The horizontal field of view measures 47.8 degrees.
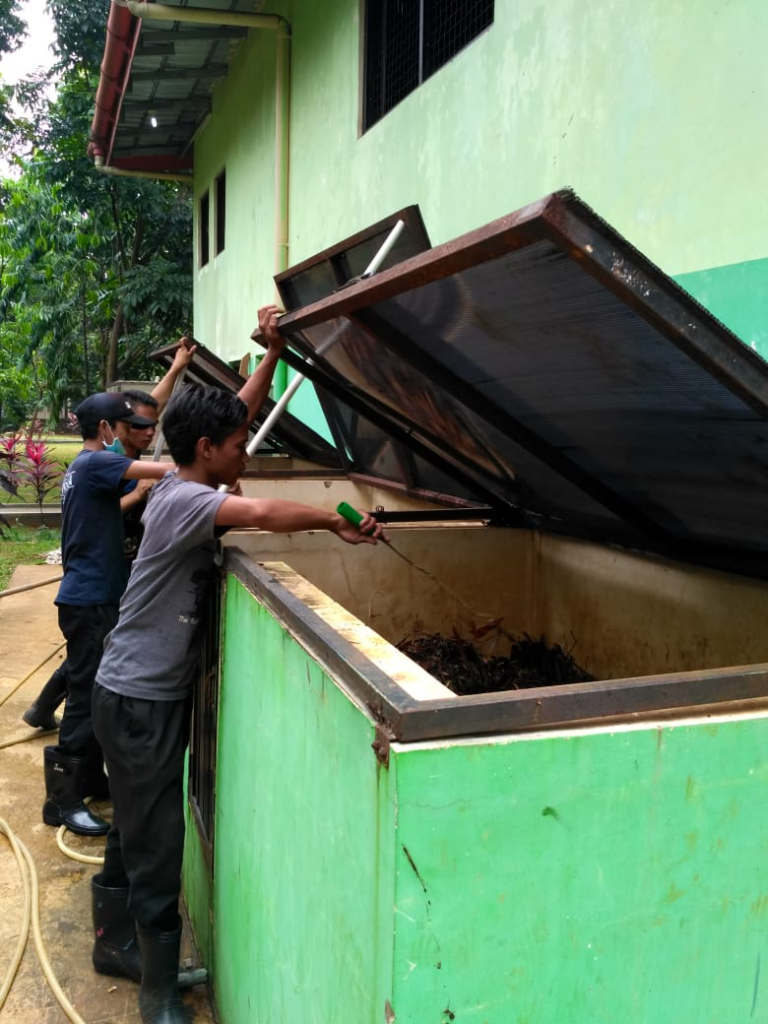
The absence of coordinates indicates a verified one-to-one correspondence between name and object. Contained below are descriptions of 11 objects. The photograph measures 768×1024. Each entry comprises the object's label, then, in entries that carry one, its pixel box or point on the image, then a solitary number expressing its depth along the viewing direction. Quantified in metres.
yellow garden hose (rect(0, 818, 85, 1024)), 2.58
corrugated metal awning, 8.47
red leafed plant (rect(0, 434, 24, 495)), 8.73
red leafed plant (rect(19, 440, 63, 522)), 12.26
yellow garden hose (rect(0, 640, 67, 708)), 5.05
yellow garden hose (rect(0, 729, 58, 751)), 4.57
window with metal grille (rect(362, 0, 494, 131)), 4.35
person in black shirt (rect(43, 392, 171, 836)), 3.56
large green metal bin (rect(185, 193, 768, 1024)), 1.16
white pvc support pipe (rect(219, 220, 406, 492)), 2.25
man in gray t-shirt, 2.32
